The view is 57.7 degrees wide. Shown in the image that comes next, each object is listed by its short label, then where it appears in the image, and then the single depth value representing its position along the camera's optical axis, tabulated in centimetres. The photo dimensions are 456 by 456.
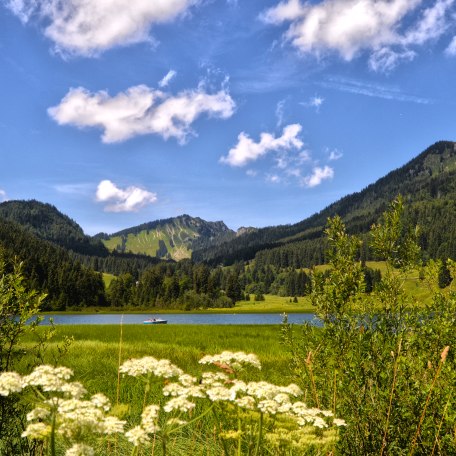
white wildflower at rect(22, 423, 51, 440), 316
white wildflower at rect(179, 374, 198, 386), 413
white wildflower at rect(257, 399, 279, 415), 366
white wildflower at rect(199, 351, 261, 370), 468
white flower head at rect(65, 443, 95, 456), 299
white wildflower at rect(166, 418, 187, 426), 337
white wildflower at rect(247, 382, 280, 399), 385
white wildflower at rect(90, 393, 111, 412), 335
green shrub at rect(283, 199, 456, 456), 664
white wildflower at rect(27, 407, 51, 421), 305
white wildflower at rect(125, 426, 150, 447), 315
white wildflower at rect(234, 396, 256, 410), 369
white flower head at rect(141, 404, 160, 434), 326
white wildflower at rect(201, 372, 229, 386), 421
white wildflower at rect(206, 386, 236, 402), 370
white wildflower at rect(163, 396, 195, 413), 346
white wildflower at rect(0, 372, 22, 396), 308
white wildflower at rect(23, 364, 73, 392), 308
